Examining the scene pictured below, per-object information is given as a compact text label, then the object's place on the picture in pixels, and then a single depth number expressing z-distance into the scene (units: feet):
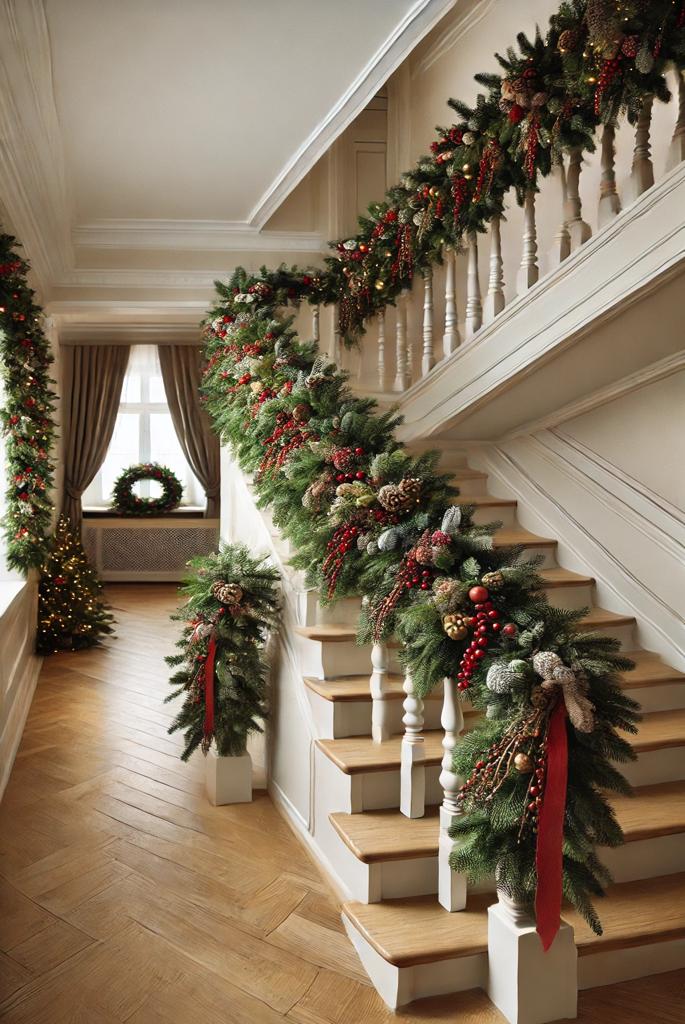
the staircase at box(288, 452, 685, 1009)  7.36
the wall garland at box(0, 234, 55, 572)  14.67
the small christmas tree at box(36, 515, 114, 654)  20.67
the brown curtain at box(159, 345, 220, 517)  32.14
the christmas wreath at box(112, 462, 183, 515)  32.10
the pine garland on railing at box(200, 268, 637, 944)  6.16
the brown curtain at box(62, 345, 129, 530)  31.40
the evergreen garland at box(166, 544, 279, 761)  11.23
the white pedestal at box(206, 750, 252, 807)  11.50
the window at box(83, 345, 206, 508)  33.63
